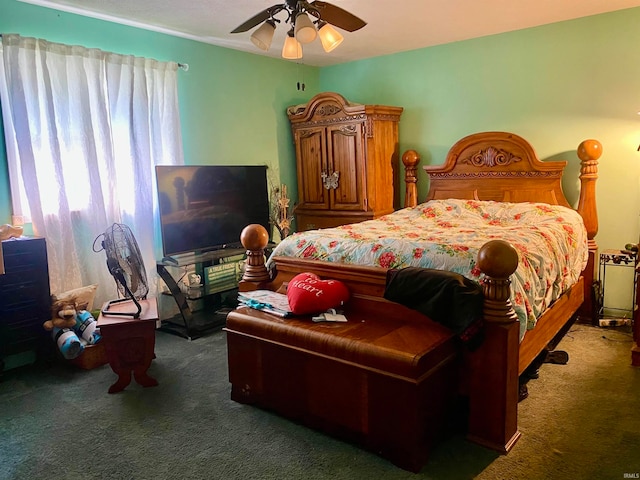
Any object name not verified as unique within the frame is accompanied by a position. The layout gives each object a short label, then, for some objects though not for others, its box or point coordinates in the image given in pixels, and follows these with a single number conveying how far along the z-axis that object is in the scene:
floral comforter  2.38
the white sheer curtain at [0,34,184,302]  3.14
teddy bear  3.08
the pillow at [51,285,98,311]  3.28
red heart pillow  2.43
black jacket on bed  2.10
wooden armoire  4.64
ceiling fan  2.49
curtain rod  4.06
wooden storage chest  1.98
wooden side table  2.78
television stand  3.76
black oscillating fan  2.93
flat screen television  3.79
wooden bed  2.08
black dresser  2.98
